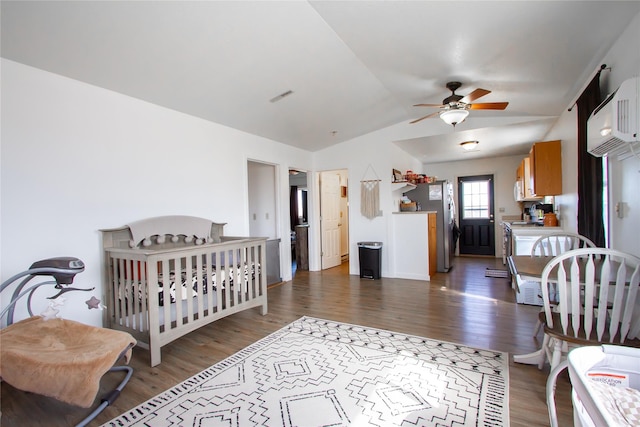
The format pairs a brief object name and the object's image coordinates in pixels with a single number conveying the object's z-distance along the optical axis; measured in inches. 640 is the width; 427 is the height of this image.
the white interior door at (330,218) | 244.4
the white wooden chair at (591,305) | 63.2
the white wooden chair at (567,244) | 98.0
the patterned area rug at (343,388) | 69.5
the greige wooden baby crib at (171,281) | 96.0
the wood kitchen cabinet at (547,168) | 153.2
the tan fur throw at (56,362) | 64.9
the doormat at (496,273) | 206.0
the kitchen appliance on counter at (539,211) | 191.6
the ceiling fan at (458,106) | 125.7
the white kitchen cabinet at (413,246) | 202.1
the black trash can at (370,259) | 207.0
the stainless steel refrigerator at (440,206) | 225.1
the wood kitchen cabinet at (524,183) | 185.2
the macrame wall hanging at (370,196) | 215.0
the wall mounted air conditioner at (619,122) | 69.3
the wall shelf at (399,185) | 214.5
